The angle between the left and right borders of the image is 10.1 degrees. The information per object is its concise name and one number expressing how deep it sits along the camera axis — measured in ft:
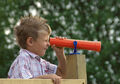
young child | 22.60
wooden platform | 17.79
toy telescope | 23.60
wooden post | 23.18
